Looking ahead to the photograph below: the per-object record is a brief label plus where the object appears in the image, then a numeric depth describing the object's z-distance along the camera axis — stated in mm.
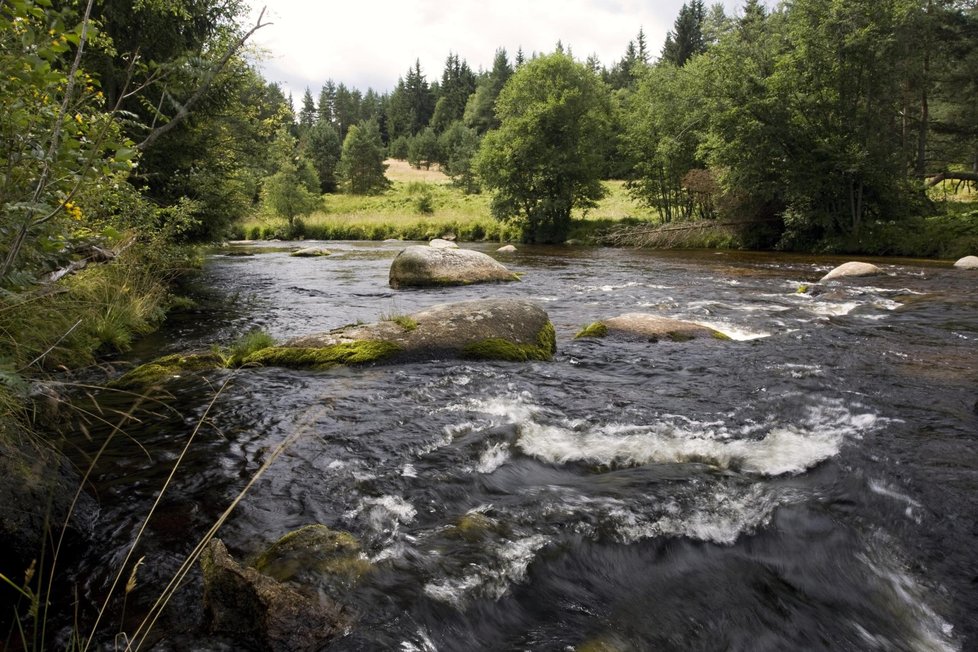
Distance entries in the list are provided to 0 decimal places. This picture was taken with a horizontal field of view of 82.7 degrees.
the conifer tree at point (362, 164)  72125
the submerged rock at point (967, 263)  16547
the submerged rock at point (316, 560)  3041
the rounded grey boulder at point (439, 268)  15117
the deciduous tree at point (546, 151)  35062
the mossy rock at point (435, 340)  7480
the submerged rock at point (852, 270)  15328
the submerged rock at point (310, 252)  26300
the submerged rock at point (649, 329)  8789
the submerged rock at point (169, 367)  6355
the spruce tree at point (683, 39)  78125
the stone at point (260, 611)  2629
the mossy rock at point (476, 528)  3572
